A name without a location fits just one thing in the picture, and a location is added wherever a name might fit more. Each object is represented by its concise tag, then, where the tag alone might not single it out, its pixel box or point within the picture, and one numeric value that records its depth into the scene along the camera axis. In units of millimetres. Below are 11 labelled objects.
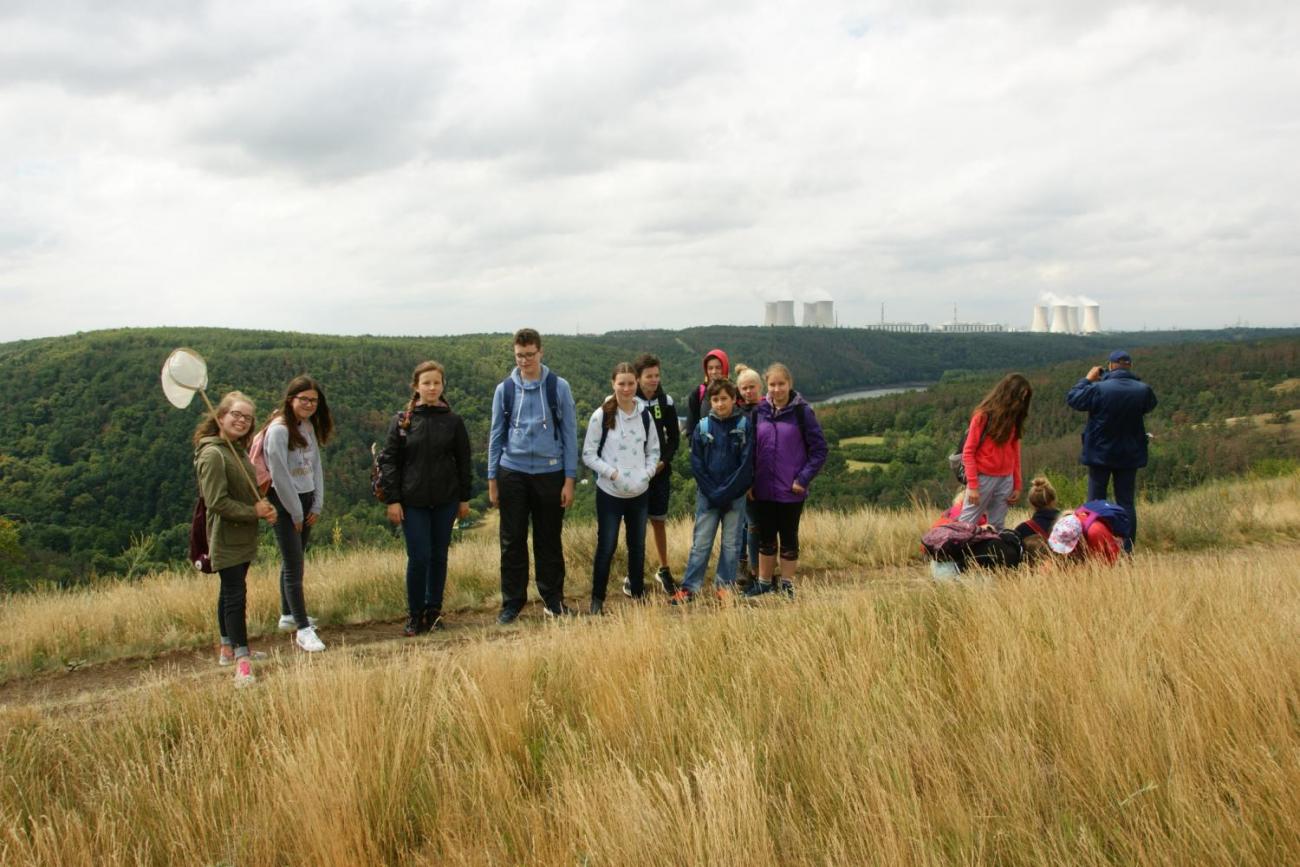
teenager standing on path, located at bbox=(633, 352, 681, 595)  5723
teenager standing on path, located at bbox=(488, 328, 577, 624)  5074
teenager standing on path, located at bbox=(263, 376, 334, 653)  4695
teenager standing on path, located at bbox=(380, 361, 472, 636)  5027
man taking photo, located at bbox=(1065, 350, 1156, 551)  5750
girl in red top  5117
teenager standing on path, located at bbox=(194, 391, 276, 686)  4191
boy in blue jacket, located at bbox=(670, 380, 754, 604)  5141
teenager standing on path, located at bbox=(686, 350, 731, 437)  5848
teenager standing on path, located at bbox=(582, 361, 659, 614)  5203
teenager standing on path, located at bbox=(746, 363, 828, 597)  5188
